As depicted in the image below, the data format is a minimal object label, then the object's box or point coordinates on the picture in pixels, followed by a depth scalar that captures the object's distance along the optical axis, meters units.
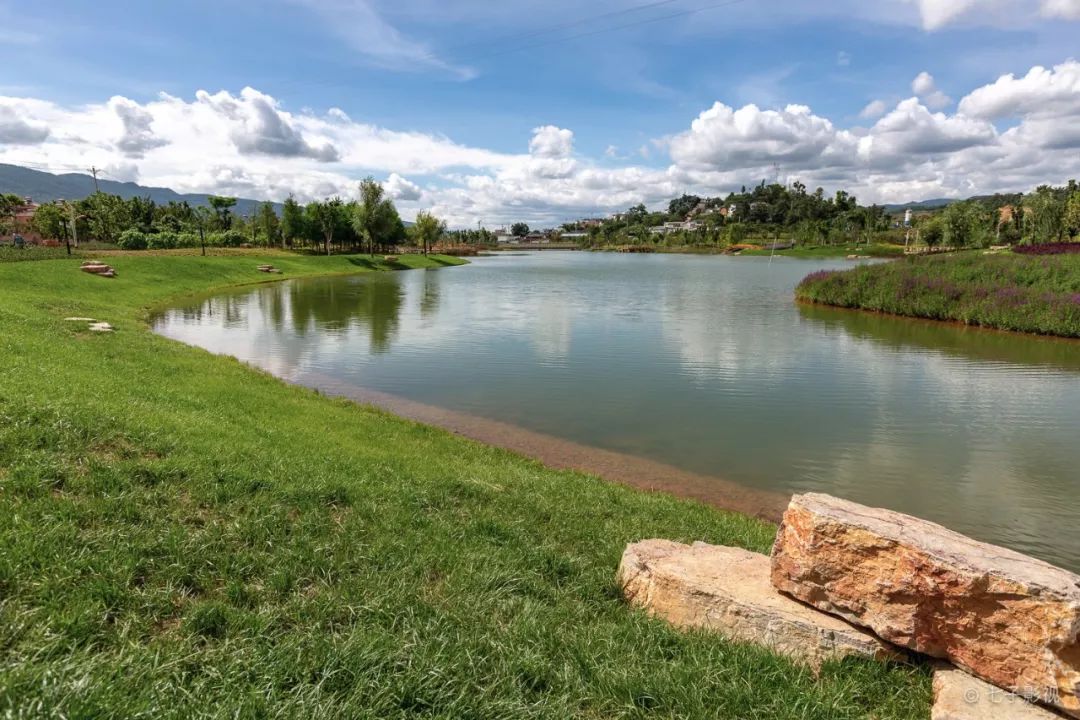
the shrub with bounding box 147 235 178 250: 74.02
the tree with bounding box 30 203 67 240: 73.56
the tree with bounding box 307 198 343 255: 87.69
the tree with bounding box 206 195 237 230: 102.94
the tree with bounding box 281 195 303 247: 87.25
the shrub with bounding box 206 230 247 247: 83.69
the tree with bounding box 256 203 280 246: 96.06
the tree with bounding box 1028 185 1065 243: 79.69
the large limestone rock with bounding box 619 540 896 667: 4.42
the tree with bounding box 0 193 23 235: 72.96
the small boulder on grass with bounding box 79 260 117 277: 37.91
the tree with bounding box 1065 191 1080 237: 76.94
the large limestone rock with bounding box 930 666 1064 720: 3.59
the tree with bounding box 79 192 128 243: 78.31
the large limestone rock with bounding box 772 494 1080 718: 3.72
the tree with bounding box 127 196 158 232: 87.69
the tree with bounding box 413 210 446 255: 111.38
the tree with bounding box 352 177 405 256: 88.56
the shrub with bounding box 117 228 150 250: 69.00
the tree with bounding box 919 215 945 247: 112.50
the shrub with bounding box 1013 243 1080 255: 44.22
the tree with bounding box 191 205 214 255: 104.19
